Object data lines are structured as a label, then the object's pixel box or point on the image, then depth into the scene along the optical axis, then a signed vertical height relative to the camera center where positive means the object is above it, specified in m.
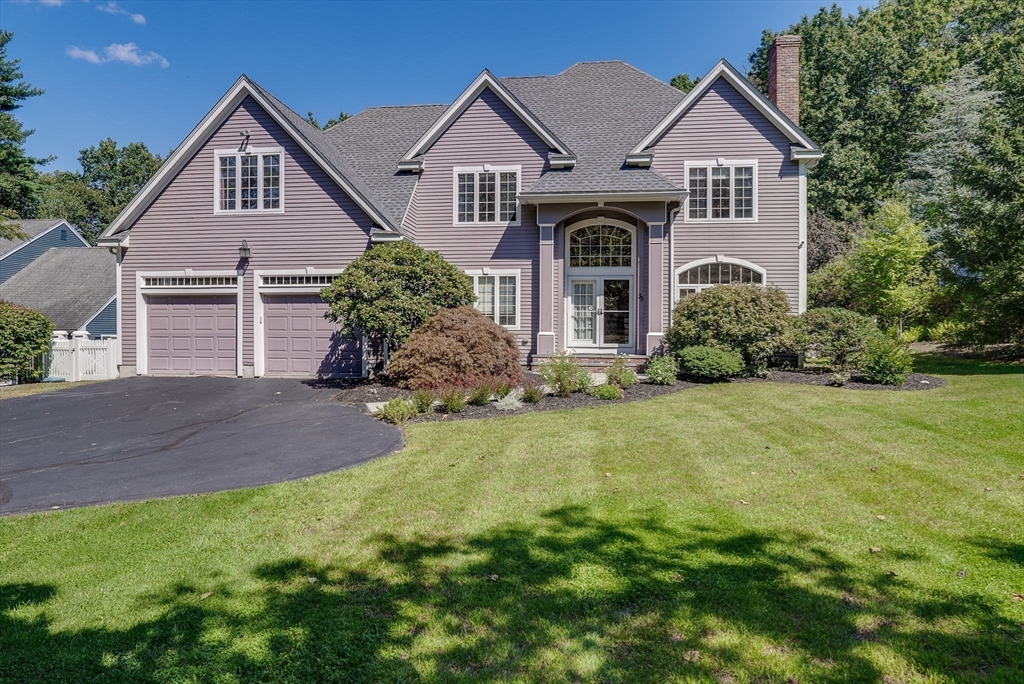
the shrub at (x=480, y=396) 10.31 -1.16
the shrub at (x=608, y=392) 10.82 -1.13
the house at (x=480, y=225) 15.18 +3.25
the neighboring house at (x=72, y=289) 27.75 +2.58
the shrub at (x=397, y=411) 9.14 -1.30
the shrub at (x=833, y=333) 12.36 +0.09
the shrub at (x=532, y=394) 10.49 -1.14
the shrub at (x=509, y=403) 10.12 -1.28
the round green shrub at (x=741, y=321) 12.62 +0.37
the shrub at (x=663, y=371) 12.16 -0.79
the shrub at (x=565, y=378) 11.08 -0.85
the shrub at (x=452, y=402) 9.82 -1.20
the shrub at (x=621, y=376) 11.91 -0.87
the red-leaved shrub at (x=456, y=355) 11.11 -0.39
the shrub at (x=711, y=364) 12.34 -0.62
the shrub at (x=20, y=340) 15.03 -0.11
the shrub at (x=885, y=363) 11.45 -0.55
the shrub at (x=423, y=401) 9.81 -1.18
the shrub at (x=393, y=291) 12.29 +1.06
